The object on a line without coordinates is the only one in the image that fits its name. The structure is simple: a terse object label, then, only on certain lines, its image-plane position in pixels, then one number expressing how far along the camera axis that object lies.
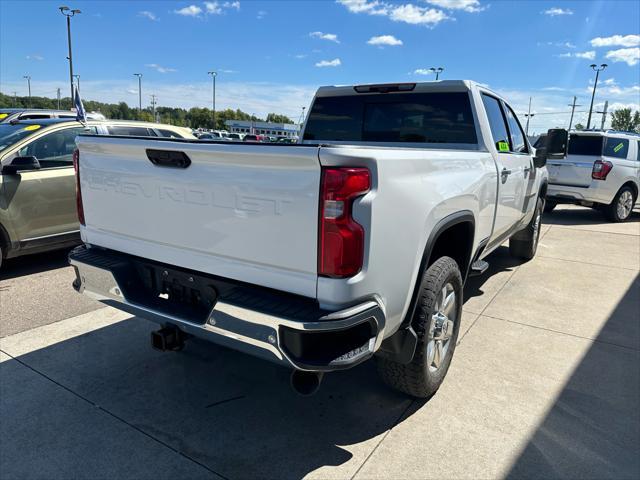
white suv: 9.67
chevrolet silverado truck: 2.01
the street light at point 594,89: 43.28
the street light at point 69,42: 29.17
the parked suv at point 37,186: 5.10
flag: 6.54
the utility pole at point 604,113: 55.01
